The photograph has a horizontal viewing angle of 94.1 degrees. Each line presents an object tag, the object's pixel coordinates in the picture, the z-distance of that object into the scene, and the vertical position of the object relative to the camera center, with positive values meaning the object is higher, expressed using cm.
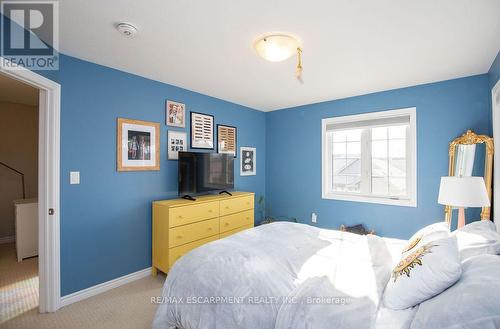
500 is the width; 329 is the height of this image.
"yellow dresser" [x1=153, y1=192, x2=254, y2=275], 260 -72
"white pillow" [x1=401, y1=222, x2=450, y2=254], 145 -47
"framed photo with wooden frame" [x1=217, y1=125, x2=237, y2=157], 373 +43
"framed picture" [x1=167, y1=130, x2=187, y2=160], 306 +30
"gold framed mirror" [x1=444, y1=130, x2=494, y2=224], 248 +9
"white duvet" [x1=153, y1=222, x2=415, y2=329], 108 -66
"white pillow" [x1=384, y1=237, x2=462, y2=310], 103 -52
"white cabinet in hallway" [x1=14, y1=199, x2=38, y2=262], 321 -89
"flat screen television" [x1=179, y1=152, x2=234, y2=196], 296 -10
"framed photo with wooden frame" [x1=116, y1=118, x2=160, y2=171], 260 +24
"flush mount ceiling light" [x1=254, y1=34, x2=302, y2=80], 189 +100
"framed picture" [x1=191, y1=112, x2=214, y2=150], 334 +51
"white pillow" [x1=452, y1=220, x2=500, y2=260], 133 -46
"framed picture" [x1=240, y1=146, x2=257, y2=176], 417 +8
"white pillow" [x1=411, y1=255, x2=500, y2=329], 82 -52
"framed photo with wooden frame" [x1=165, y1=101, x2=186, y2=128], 303 +68
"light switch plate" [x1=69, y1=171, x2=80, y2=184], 224 -11
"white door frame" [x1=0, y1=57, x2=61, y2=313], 206 -27
